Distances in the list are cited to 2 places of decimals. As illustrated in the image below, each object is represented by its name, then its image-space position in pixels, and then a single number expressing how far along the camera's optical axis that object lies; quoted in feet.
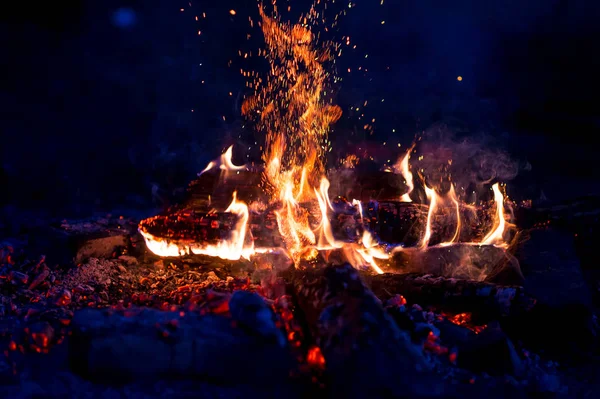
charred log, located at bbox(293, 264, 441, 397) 5.79
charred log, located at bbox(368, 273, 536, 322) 9.09
